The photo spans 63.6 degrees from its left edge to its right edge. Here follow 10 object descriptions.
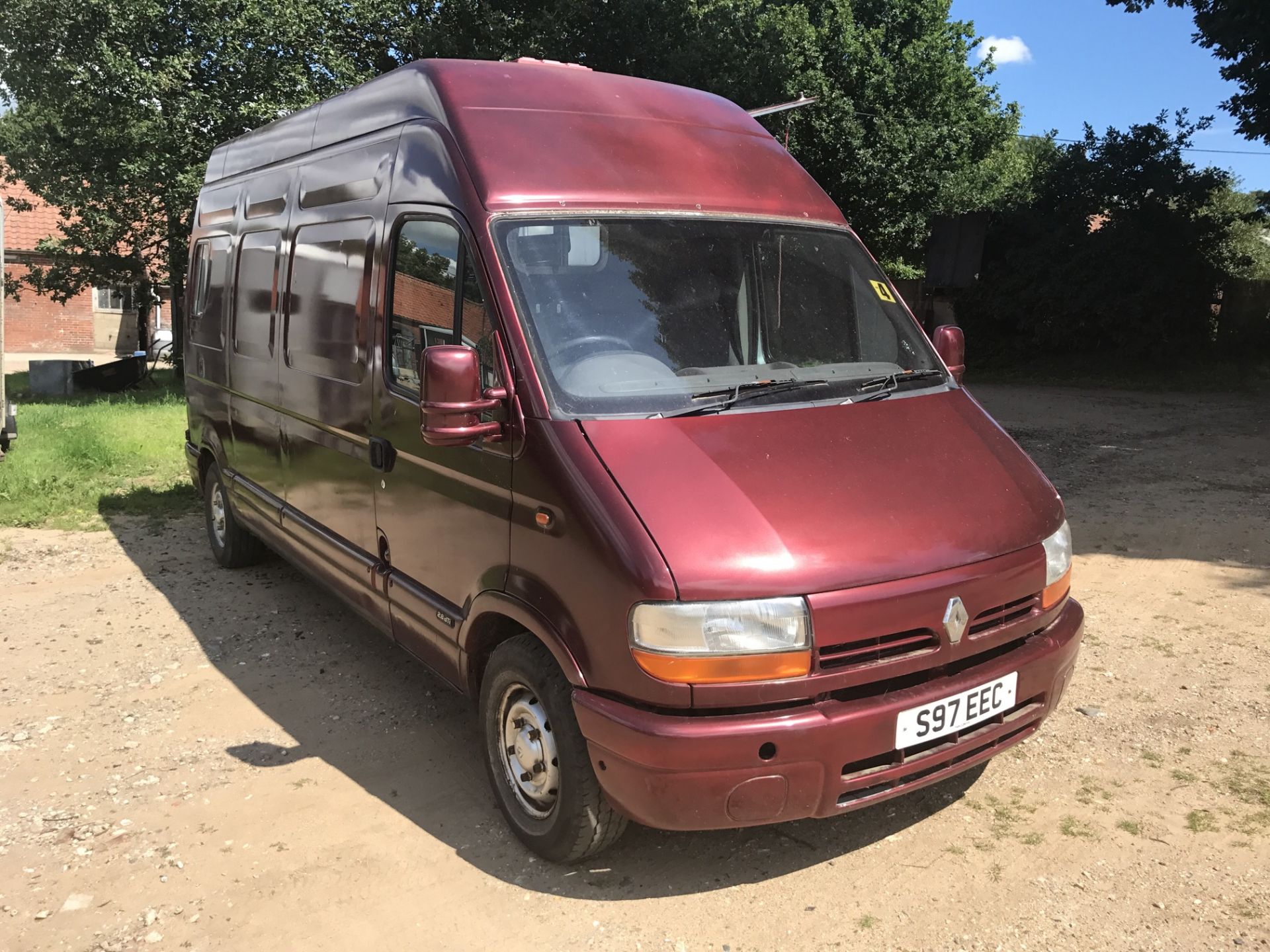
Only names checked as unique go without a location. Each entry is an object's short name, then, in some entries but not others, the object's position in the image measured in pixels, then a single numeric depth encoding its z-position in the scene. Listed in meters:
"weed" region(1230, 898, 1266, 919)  3.19
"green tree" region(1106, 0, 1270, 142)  15.54
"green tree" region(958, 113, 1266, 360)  19.28
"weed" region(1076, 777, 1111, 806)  3.90
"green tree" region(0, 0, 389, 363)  16.19
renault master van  2.98
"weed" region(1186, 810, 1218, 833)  3.67
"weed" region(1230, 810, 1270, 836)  3.64
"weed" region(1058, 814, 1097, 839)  3.66
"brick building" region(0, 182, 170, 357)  31.31
